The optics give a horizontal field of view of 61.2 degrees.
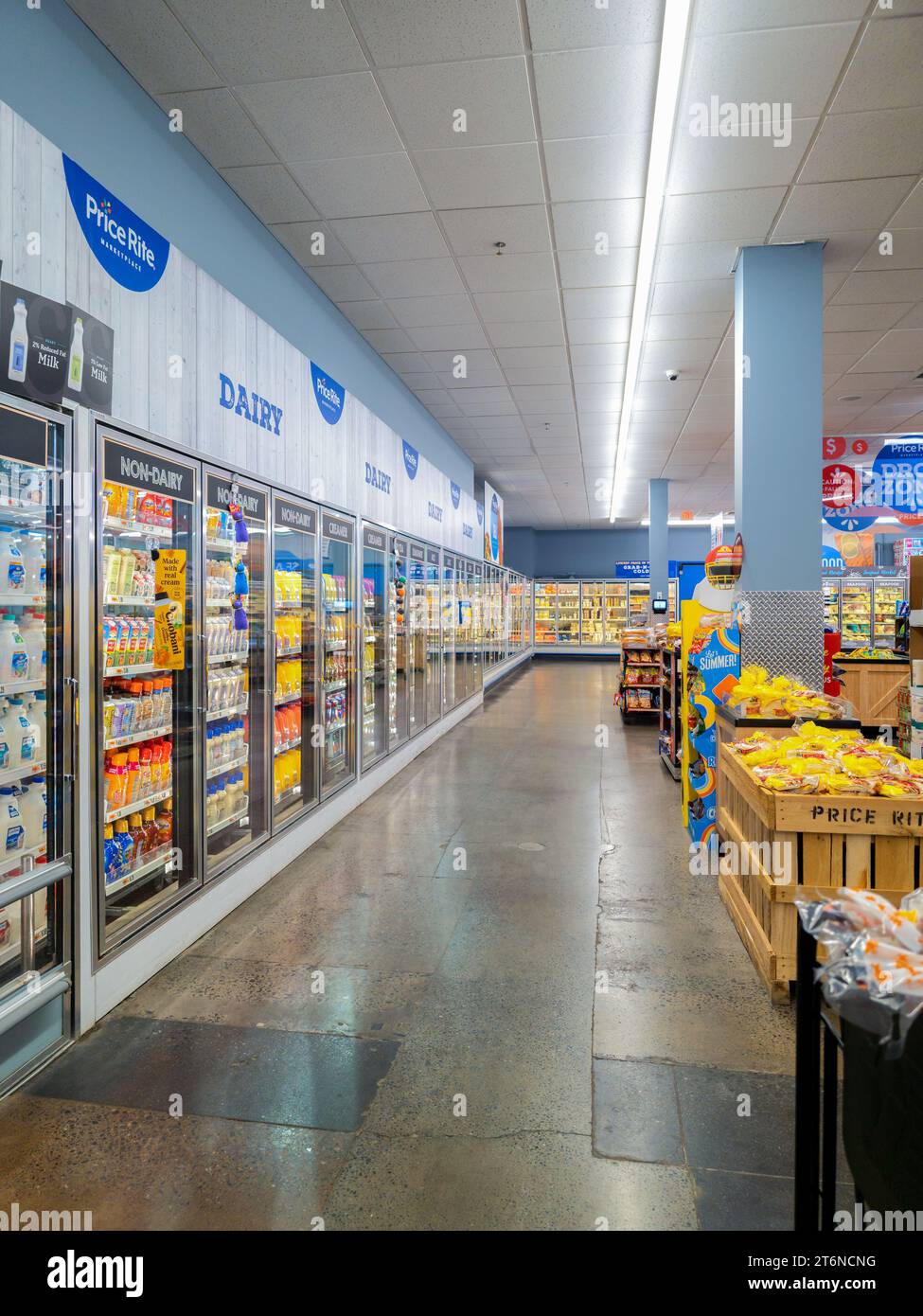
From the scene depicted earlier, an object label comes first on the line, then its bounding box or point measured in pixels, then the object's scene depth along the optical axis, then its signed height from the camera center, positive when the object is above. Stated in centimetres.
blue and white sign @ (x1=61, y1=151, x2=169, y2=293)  308 +170
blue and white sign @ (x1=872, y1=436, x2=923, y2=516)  939 +195
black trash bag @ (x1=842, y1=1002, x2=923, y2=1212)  126 -80
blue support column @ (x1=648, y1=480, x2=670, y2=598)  1579 +218
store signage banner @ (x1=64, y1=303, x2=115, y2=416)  294 +106
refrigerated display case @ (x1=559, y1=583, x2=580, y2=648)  2344 +72
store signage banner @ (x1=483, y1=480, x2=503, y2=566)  1496 +226
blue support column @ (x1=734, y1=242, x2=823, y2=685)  534 +132
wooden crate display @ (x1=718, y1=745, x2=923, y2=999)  304 -84
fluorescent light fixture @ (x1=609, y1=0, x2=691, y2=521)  335 +265
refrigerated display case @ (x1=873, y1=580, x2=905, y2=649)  1719 +87
